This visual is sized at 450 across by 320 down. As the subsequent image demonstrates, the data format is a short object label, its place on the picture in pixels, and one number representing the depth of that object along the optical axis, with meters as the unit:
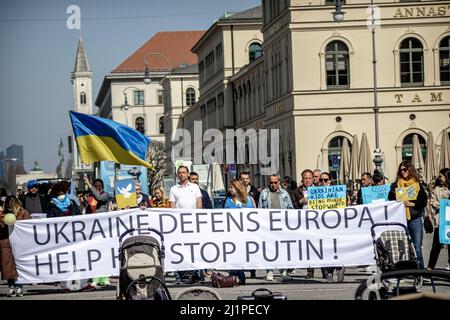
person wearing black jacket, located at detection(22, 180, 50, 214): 25.28
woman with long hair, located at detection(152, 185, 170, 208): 24.14
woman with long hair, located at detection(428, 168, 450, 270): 18.94
